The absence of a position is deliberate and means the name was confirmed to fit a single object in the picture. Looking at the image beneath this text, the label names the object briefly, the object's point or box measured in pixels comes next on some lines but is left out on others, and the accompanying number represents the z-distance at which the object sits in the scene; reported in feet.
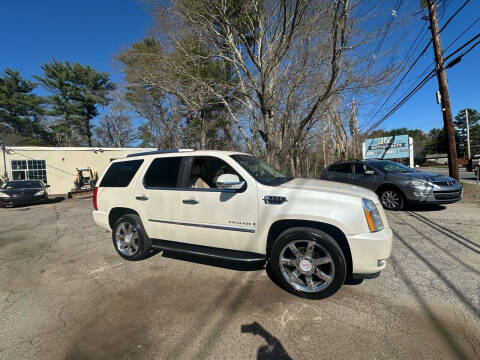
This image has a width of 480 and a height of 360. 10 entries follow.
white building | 55.52
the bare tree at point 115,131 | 112.42
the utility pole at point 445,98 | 28.71
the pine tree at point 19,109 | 95.25
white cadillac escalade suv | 8.16
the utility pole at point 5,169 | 54.08
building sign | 57.26
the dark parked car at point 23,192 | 36.78
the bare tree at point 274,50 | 26.45
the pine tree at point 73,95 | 96.48
